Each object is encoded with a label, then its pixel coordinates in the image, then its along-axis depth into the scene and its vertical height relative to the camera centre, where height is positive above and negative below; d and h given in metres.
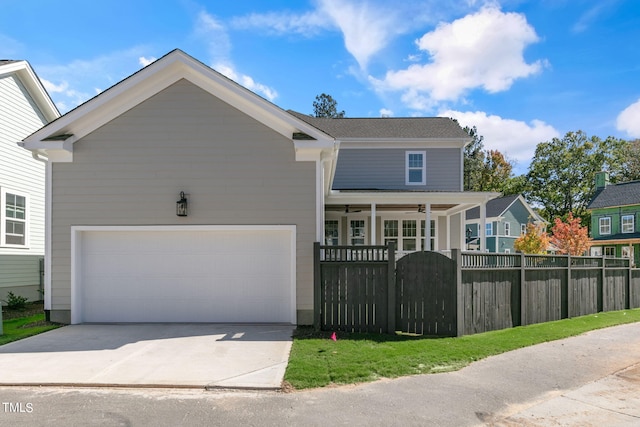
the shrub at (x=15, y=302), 12.02 -2.27
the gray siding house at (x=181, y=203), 9.50 +0.43
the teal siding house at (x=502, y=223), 32.19 -0.07
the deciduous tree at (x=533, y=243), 26.91 -1.34
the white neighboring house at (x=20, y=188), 12.68 +1.10
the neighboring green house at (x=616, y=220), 31.22 +0.15
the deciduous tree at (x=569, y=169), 43.75 +5.55
